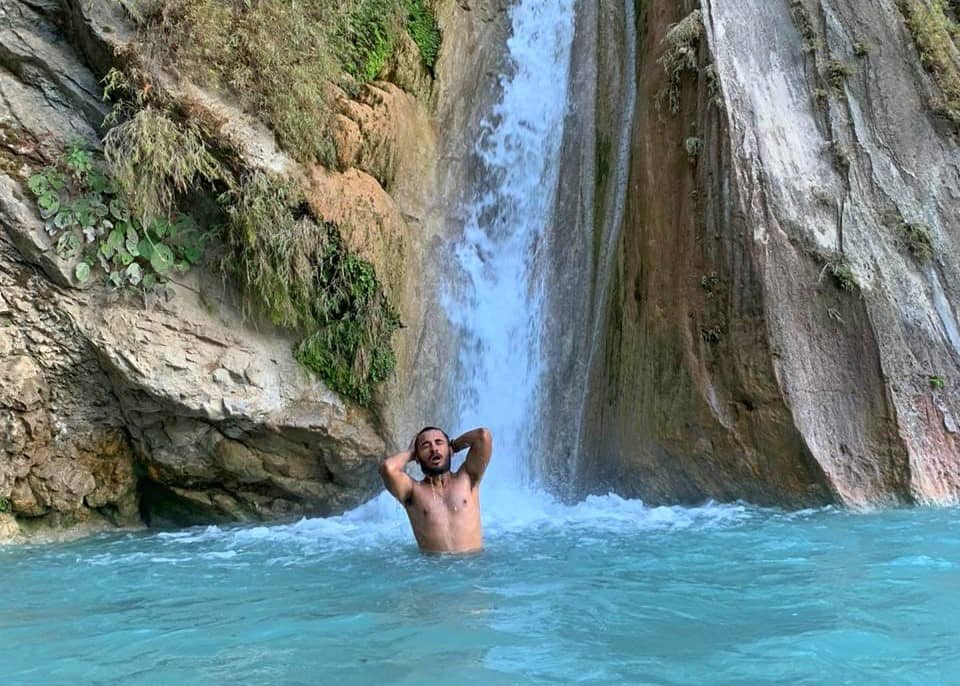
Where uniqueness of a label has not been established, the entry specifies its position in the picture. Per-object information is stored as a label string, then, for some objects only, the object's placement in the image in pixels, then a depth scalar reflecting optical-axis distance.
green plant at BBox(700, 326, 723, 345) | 7.77
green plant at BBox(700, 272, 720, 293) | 7.85
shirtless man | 6.17
